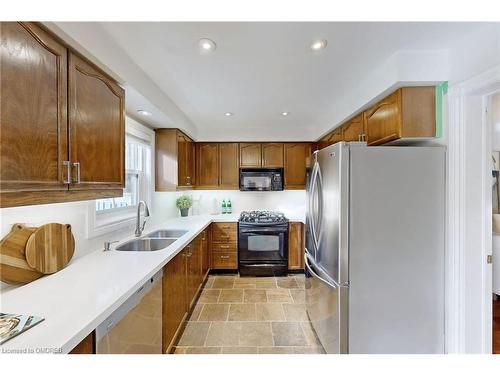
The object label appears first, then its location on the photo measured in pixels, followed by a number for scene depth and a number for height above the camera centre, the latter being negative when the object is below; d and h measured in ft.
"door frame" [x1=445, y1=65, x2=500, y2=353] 5.00 -0.86
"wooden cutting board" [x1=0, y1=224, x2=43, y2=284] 3.68 -1.18
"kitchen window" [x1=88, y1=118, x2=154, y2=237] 6.32 -0.16
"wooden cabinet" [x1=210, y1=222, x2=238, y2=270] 11.84 -3.06
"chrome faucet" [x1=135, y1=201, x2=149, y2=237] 7.28 -1.34
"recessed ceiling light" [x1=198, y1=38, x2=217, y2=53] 4.73 +2.97
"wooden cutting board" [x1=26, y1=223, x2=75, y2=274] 4.04 -1.17
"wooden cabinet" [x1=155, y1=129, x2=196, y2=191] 9.64 +1.09
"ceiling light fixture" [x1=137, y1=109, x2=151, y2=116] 7.31 +2.40
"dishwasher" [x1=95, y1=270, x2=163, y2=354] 3.44 -2.44
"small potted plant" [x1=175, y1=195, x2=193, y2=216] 11.96 -0.93
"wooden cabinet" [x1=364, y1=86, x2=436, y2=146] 5.43 +1.75
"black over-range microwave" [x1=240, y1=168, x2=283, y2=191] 12.53 +0.30
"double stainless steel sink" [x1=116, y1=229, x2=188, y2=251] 6.94 -1.80
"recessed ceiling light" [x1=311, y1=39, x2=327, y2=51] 4.75 +2.99
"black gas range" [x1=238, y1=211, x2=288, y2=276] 11.53 -3.08
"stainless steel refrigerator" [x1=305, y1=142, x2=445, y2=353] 5.17 -1.39
